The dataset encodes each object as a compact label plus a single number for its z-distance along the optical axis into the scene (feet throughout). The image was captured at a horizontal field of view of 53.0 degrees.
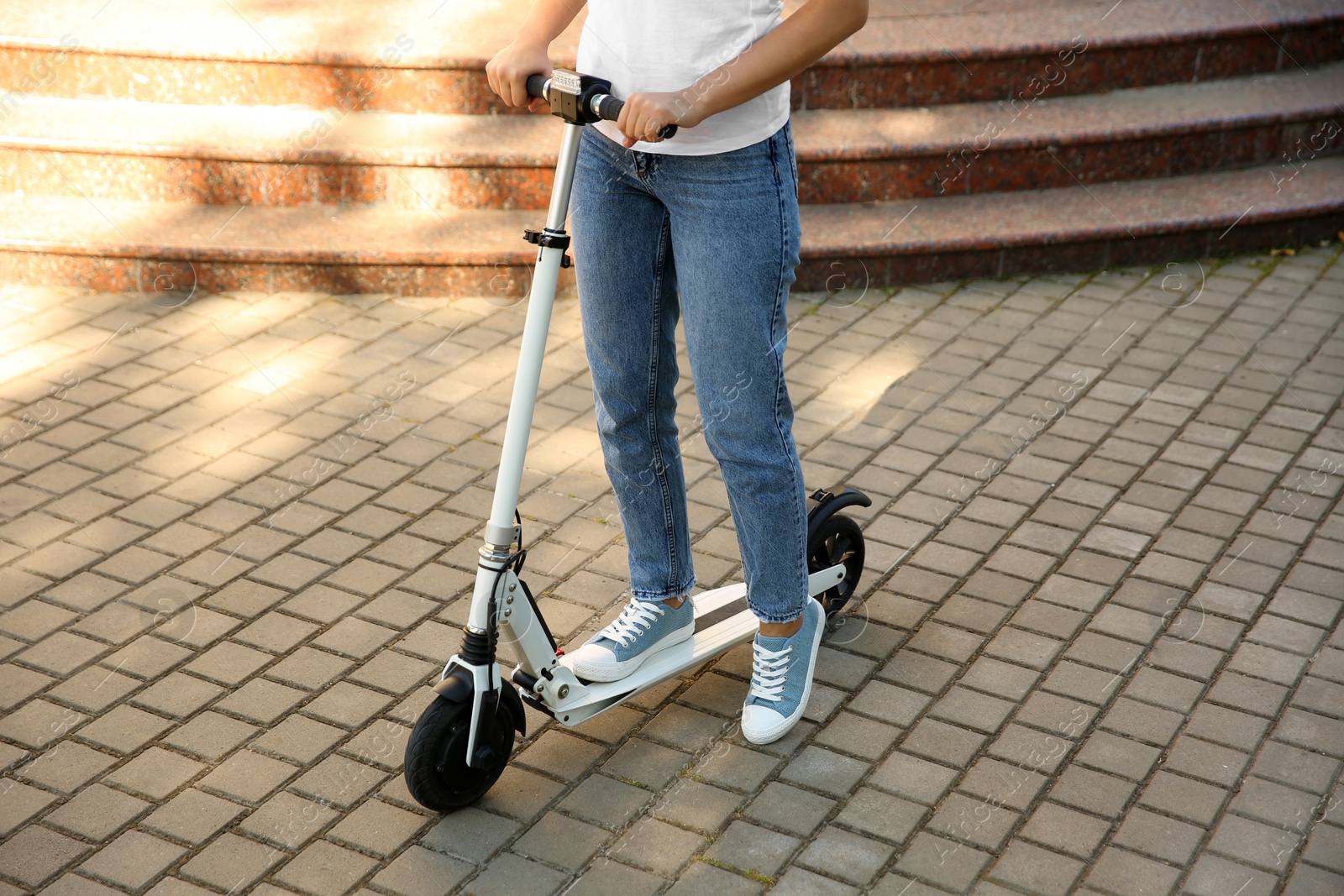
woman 8.09
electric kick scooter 8.20
